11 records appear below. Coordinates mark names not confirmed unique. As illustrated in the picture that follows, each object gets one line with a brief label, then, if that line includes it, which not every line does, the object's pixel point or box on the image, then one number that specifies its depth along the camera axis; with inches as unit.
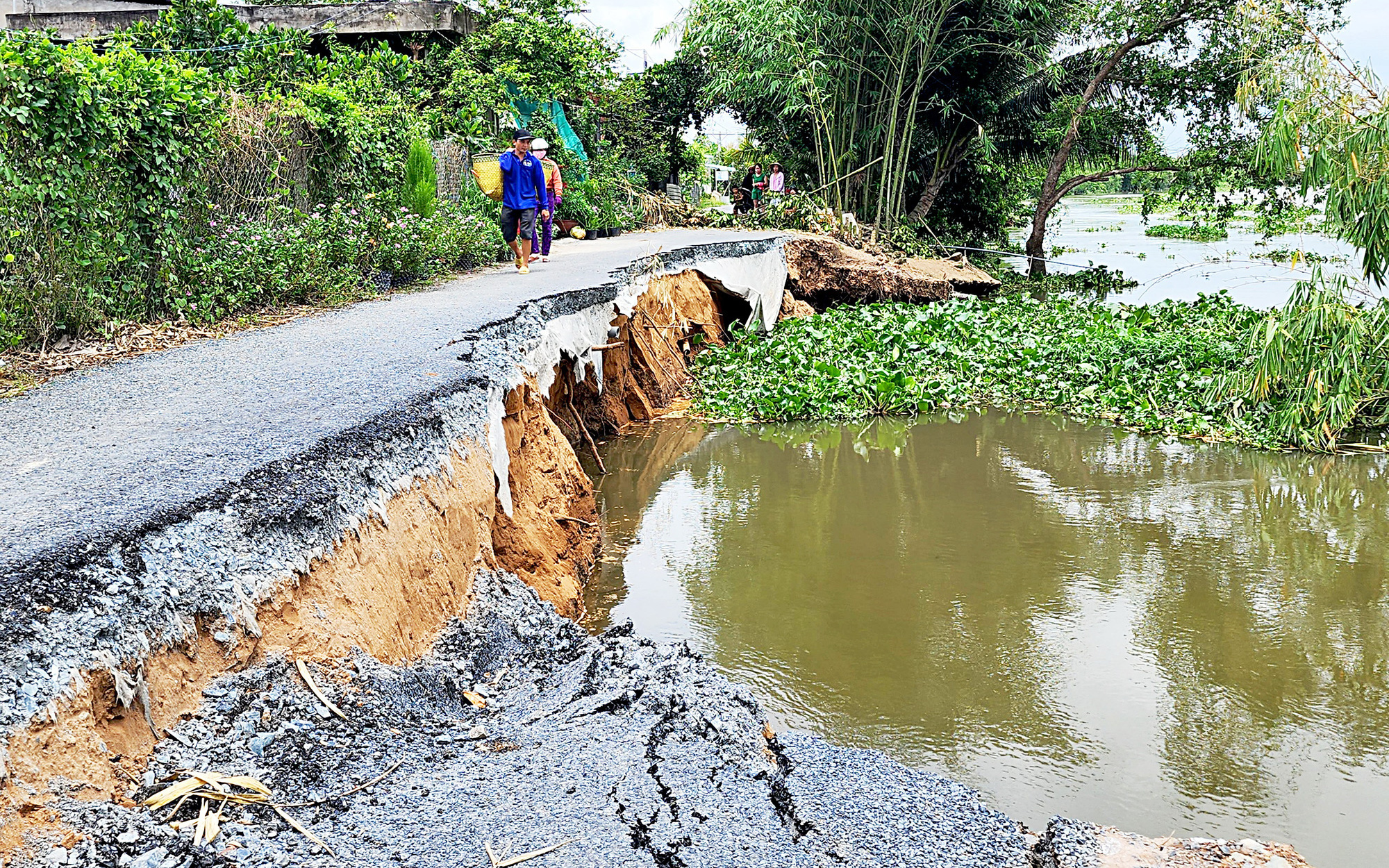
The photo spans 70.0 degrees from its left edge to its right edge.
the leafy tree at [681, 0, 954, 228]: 667.4
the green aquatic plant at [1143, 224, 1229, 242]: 1069.8
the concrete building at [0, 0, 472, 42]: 611.8
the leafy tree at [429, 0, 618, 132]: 591.8
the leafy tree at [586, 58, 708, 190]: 817.5
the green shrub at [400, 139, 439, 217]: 419.8
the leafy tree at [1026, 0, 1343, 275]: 761.6
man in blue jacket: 412.2
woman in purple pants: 470.6
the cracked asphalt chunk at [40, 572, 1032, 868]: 96.9
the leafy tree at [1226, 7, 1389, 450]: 332.8
